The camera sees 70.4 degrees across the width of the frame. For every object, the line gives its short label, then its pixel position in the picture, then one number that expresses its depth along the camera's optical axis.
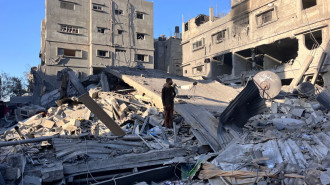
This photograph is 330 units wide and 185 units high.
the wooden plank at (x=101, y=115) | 4.90
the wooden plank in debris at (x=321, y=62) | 13.78
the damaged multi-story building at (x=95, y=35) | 22.73
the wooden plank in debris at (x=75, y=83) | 9.99
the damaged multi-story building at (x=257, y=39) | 15.22
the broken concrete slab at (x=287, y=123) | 5.75
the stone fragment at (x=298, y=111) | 7.04
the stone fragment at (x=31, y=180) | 3.33
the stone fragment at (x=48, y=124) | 7.26
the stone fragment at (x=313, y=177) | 3.07
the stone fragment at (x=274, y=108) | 7.78
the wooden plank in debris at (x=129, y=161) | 3.87
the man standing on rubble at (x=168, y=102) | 6.31
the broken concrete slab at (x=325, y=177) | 2.97
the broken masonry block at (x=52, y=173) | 3.51
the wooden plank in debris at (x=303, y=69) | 12.96
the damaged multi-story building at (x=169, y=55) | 30.80
